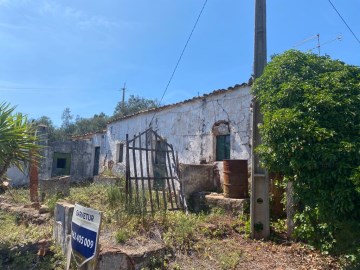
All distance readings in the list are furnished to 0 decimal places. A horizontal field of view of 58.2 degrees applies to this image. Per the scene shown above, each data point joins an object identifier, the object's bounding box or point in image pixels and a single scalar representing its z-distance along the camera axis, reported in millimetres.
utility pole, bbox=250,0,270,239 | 6152
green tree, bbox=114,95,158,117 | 30641
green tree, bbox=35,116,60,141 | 28812
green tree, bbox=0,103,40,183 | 5785
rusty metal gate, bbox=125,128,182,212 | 6750
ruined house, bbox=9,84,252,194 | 9039
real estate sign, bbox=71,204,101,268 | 3406
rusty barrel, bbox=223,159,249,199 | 7496
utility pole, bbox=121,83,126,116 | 30109
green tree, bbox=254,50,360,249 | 4320
